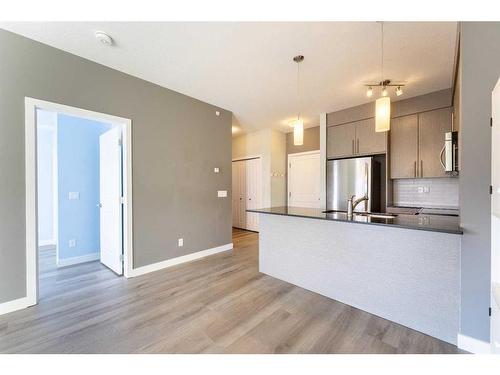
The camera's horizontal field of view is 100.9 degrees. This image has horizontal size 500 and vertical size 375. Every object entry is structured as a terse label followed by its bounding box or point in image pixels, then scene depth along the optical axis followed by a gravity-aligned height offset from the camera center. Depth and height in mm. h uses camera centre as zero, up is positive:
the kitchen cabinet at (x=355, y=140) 3570 +822
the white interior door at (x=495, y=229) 1109 -283
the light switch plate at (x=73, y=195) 3318 -153
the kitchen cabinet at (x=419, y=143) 3105 +665
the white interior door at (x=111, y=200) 2801 -206
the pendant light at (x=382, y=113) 1945 +678
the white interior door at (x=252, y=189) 5477 -111
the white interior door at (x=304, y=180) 4949 +124
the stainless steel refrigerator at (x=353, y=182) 3539 +44
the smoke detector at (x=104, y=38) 1978 +1455
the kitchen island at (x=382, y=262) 1585 -740
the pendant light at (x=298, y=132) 2627 +670
